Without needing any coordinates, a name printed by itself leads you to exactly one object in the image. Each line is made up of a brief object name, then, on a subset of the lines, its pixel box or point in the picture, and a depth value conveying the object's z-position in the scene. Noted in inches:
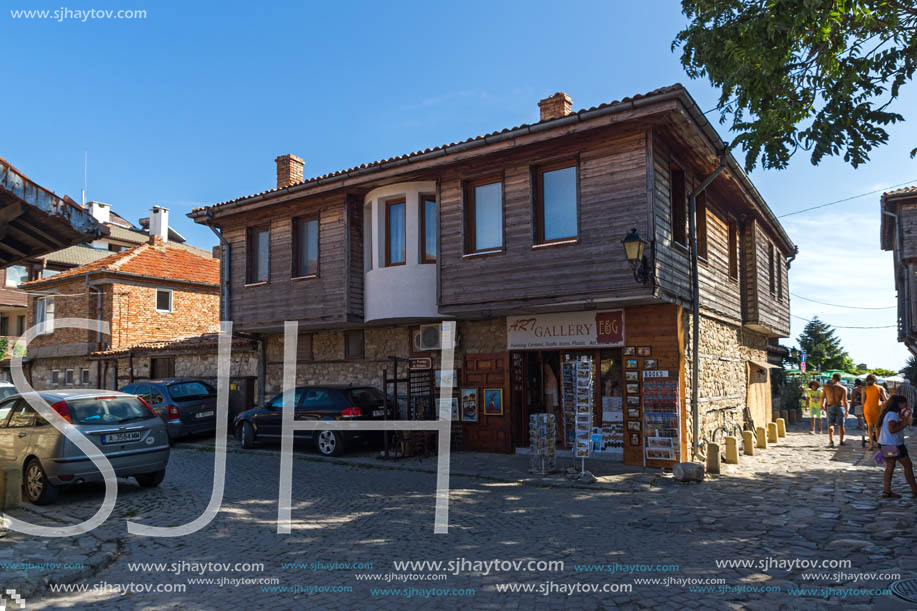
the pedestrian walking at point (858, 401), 792.9
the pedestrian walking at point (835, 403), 634.8
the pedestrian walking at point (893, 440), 352.0
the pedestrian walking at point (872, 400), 538.0
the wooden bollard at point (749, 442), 559.5
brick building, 1000.2
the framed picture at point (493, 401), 539.5
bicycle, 501.1
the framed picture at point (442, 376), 556.4
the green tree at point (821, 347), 1931.6
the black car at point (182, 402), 631.8
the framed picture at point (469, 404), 551.8
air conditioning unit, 579.5
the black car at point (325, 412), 541.0
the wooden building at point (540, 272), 453.4
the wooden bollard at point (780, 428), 715.4
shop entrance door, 538.0
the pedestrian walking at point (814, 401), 760.2
